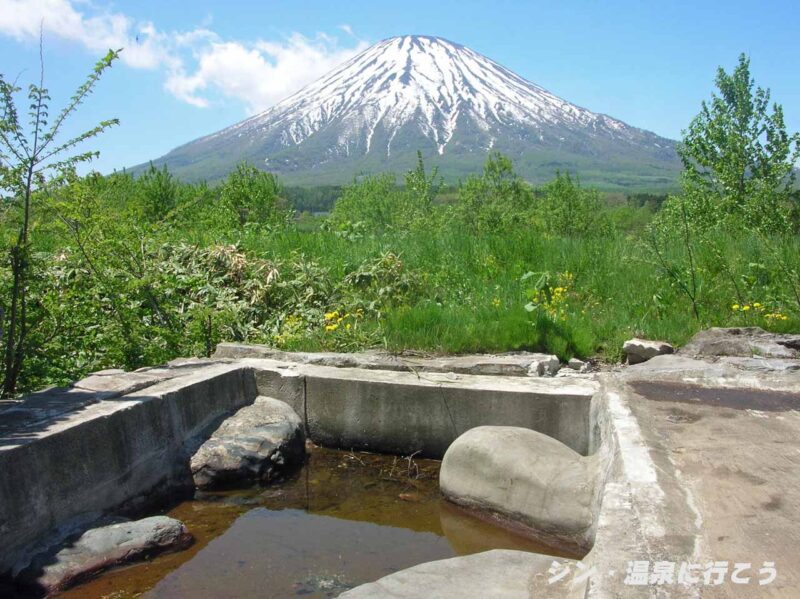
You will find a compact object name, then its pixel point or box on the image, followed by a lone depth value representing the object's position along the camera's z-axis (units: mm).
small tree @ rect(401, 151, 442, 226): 32116
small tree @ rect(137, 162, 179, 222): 27156
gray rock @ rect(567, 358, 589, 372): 6480
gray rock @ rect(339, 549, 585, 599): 3156
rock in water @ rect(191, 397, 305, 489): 4988
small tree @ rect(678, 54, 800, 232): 15328
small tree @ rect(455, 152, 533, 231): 22733
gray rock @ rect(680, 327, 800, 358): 6113
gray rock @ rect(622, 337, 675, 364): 6582
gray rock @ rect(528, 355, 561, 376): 5805
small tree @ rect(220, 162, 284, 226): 25875
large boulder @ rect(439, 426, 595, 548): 4055
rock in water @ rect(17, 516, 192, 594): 3682
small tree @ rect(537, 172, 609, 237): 31438
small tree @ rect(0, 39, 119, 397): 5156
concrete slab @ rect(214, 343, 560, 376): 5855
